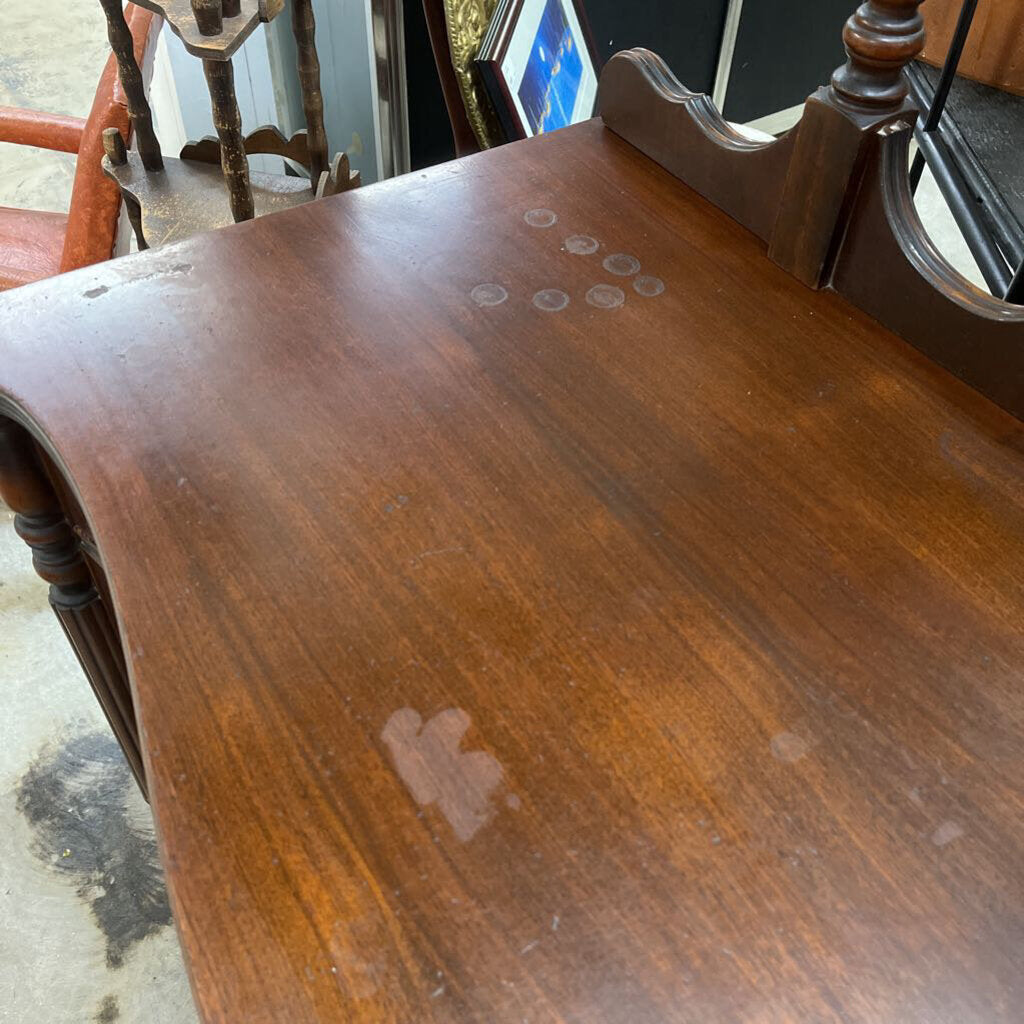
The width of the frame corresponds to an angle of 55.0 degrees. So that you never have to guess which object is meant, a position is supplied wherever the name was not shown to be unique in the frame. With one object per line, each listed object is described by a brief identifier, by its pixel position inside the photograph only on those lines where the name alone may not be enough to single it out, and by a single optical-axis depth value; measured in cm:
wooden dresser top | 40
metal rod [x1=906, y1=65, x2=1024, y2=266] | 95
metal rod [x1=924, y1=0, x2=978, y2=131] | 88
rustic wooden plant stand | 92
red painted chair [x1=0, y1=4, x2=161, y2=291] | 129
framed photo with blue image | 117
